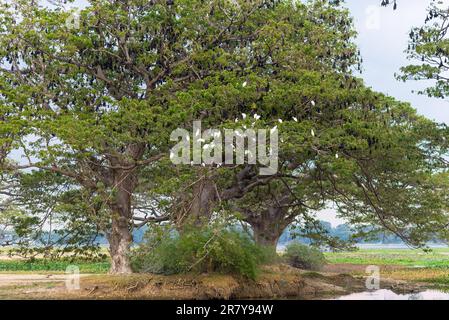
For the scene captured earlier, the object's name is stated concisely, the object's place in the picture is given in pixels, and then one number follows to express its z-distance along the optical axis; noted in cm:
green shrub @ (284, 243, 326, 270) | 3416
